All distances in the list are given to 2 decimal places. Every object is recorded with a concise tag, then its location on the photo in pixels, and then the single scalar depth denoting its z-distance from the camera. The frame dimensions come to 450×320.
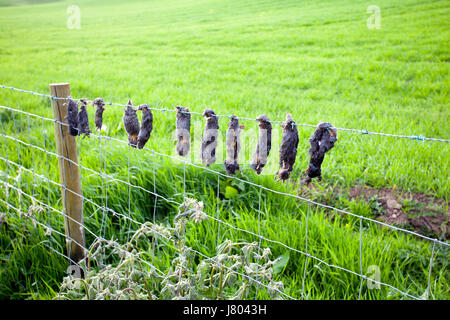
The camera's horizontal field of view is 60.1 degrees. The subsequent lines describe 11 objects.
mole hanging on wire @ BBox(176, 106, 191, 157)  2.12
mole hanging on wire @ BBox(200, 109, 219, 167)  2.02
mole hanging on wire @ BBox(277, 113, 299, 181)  1.84
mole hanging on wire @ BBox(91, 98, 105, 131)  2.36
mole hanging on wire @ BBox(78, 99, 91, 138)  2.48
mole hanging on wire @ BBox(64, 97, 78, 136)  2.55
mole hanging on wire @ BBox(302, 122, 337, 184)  1.77
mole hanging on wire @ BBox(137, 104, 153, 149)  2.19
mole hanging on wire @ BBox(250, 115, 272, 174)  1.86
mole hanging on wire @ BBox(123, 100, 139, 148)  2.27
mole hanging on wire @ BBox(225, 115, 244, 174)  1.94
